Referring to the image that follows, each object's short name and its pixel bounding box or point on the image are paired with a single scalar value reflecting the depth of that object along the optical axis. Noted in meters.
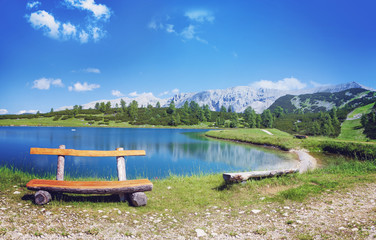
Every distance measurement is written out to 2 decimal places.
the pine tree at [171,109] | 187.00
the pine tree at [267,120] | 140.88
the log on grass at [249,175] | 9.99
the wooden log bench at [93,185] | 7.14
